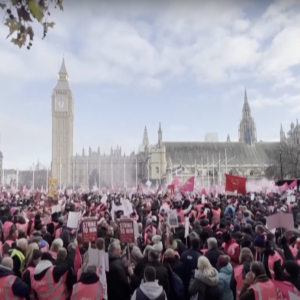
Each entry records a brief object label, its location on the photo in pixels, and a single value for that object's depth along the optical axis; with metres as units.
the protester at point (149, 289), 4.39
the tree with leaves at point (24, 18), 2.59
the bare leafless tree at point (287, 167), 52.66
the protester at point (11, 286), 4.41
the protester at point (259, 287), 4.21
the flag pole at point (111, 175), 81.38
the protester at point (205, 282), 5.02
